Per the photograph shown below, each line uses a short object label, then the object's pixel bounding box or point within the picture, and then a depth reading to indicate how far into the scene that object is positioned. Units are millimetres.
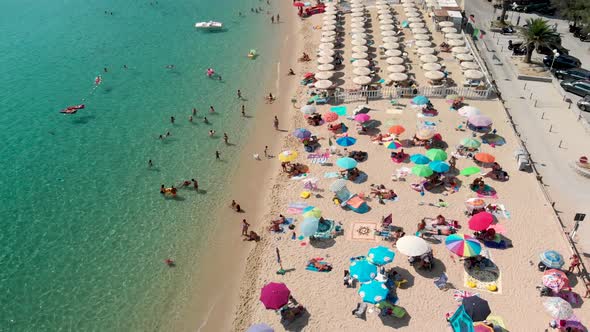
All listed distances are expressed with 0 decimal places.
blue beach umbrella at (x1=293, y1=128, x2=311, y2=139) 28703
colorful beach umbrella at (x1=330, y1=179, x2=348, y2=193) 23859
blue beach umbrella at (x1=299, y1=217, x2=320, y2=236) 21281
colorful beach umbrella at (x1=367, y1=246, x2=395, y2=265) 19609
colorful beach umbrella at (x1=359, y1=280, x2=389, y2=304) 18109
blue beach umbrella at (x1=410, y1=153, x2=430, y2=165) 25562
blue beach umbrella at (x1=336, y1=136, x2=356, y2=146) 28031
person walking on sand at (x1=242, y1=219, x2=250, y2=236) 23502
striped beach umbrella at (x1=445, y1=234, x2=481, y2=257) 19391
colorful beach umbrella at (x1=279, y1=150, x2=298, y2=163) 27191
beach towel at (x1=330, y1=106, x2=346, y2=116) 32125
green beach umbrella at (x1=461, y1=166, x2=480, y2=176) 24984
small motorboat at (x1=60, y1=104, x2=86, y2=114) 35469
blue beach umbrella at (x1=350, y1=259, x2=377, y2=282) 19391
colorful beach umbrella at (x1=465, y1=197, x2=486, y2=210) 22772
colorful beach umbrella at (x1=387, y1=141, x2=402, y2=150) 27703
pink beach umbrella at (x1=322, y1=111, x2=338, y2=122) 30194
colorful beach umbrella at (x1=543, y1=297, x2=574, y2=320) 17016
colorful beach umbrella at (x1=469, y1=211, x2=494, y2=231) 20641
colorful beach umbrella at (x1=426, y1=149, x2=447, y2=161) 25375
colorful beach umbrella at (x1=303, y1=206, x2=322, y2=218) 22531
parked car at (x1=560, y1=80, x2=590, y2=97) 32344
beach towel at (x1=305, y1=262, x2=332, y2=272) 20638
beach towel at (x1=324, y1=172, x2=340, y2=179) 26359
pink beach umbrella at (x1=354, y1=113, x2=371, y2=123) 29828
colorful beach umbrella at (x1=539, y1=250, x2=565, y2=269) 19109
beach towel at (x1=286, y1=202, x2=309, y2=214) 24328
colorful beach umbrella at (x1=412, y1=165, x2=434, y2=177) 24328
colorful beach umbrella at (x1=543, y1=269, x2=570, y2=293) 18156
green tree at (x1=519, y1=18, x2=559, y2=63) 35406
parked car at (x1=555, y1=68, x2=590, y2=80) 33938
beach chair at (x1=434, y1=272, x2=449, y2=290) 19266
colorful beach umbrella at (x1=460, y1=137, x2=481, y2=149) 26483
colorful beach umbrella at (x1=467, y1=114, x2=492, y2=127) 28000
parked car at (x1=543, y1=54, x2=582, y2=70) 36156
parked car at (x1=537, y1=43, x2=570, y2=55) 38594
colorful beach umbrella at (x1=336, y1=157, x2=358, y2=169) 25406
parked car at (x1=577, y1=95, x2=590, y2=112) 30750
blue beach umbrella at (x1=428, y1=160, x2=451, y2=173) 24594
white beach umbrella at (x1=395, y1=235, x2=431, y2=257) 19469
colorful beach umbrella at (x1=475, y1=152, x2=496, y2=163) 25312
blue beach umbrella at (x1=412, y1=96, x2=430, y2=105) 31359
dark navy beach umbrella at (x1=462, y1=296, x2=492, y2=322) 16875
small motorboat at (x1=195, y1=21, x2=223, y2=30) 49969
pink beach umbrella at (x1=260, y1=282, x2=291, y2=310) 18114
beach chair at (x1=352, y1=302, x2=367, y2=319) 18342
